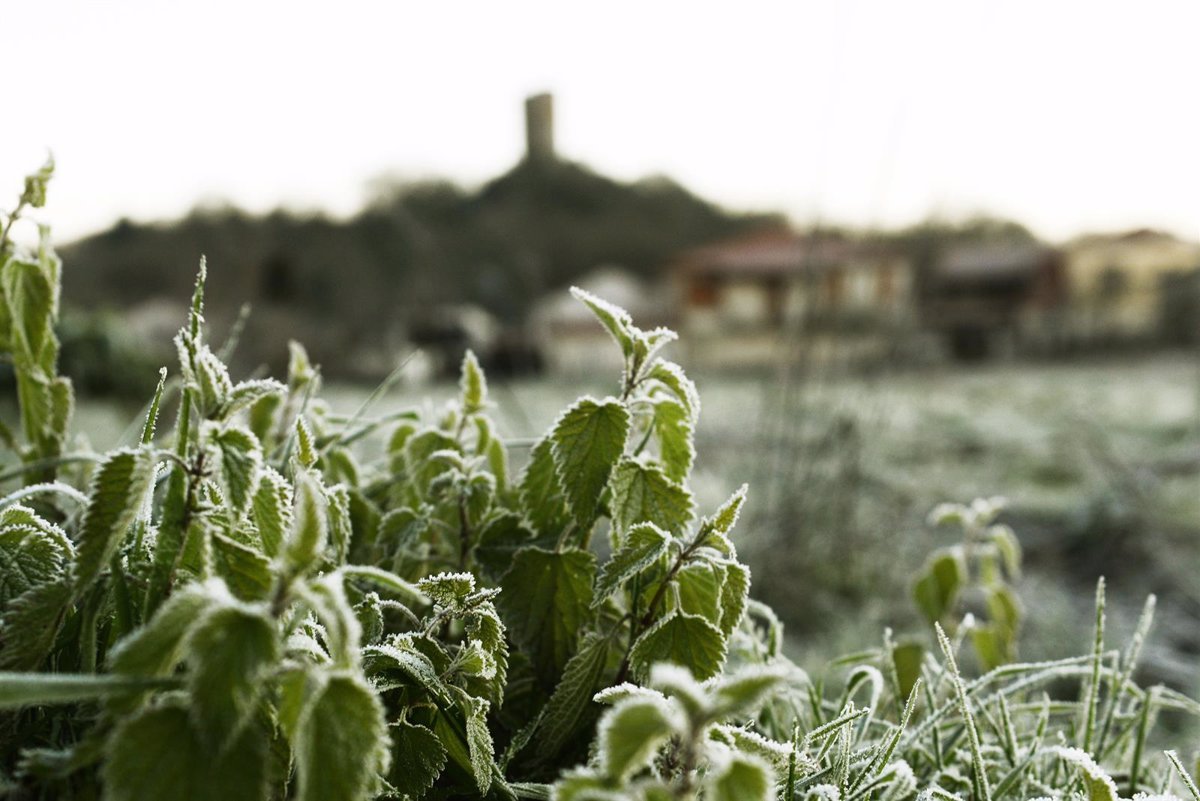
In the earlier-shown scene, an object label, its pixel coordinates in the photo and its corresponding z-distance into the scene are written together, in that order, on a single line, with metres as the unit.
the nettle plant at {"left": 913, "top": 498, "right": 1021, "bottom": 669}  1.01
